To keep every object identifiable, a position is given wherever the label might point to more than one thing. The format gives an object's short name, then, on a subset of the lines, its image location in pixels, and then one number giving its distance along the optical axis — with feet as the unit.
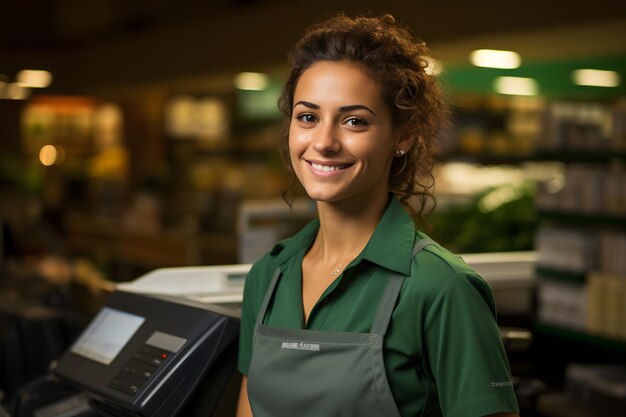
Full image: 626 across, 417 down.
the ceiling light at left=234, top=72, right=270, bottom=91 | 29.70
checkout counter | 5.82
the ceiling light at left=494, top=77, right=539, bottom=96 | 30.96
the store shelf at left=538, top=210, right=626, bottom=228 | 16.84
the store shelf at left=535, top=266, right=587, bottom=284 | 17.30
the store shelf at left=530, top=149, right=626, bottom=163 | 17.07
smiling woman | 4.84
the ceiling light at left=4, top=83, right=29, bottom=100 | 39.06
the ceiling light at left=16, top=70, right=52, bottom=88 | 37.06
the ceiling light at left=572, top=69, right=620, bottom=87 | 29.32
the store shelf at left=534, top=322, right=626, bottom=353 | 16.37
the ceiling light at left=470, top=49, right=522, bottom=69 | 21.94
